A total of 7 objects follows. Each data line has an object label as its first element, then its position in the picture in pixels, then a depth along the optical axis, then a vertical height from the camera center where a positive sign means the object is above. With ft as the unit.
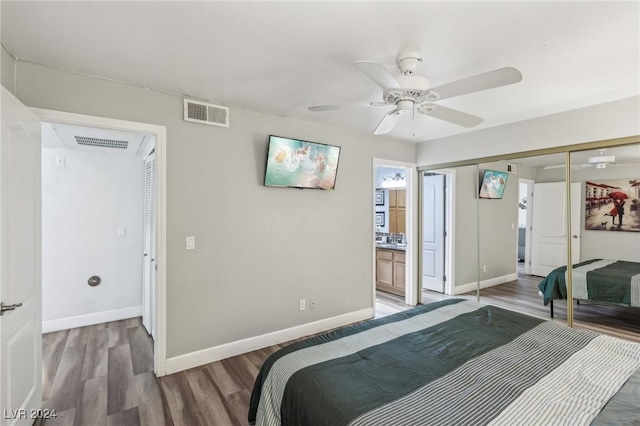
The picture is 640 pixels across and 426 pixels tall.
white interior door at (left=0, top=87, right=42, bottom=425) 5.07 -1.01
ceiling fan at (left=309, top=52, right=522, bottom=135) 5.15 +2.37
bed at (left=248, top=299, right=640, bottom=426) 3.89 -2.61
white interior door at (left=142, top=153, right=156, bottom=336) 10.79 -1.48
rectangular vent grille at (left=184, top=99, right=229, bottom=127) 8.72 +2.93
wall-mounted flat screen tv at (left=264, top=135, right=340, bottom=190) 10.03 +1.67
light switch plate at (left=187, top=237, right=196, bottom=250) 8.82 -0.97
